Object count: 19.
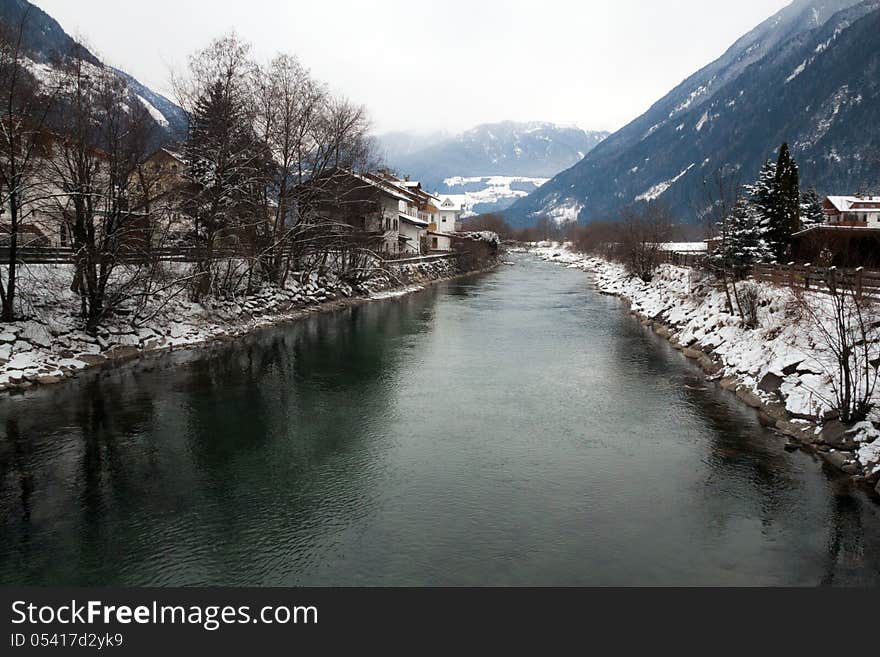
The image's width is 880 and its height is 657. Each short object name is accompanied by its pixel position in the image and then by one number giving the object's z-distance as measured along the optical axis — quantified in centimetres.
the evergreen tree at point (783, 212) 3122
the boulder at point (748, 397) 1672
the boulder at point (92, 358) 2012
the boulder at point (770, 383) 1650
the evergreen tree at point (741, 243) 2958
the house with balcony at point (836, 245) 2505
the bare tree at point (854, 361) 1269
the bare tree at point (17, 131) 1836
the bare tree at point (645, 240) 4781
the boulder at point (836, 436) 1266
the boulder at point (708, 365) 2080
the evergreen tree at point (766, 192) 3203
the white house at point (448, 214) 8342
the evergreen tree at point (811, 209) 4411
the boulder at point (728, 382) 1850
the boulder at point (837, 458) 1227
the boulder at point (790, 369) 1637
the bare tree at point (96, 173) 2070
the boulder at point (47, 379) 1783
